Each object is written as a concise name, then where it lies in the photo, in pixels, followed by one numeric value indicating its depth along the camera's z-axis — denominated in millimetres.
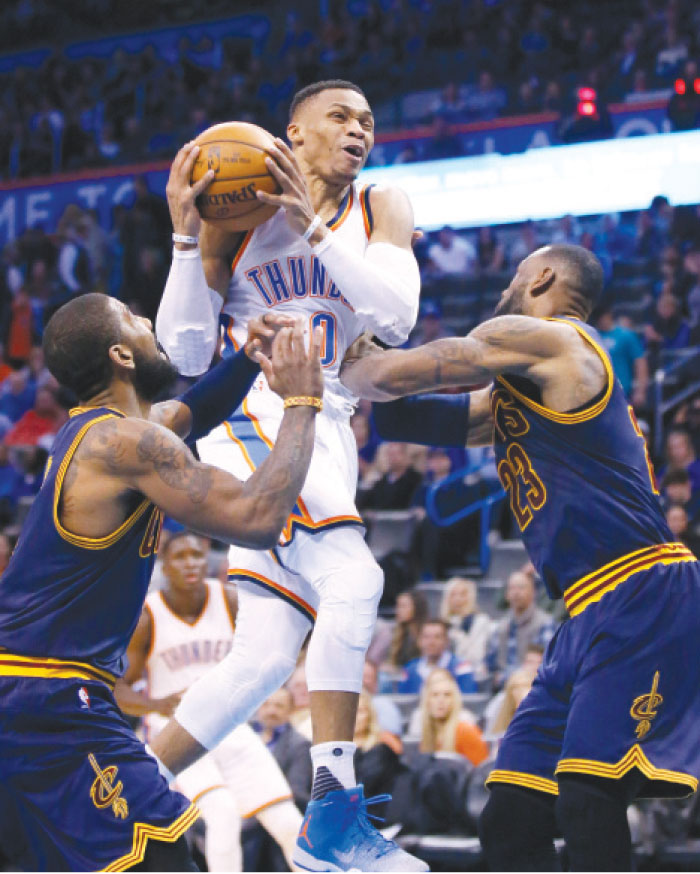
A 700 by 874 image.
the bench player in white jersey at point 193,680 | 7207
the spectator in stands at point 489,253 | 14031
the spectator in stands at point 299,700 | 8251
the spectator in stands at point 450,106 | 15695
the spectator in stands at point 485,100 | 15523
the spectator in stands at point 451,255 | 14523
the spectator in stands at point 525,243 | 13883
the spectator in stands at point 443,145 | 15094
